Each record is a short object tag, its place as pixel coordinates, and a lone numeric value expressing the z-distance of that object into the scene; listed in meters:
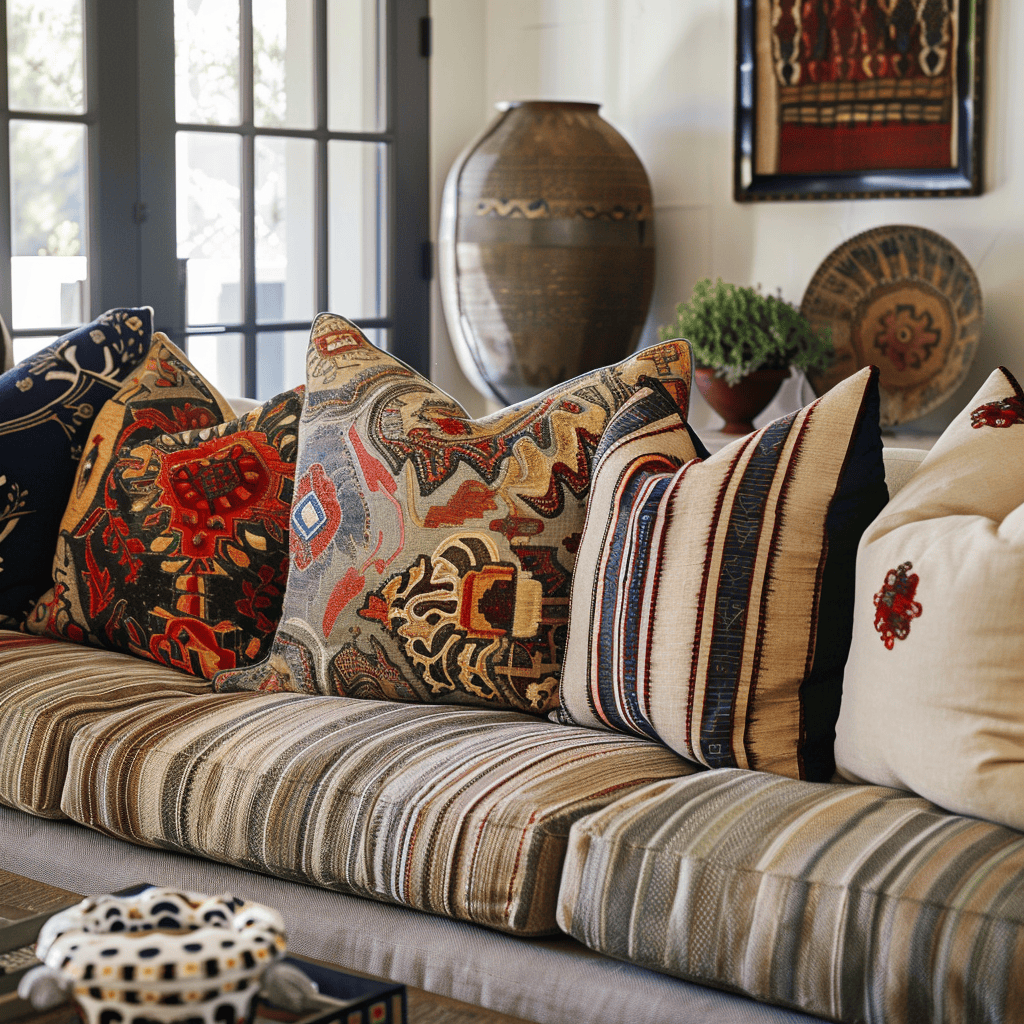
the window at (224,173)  3.16
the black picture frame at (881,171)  3.23
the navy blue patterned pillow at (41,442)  1.96
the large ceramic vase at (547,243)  3.42
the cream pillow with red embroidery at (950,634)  1.16
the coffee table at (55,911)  0.90
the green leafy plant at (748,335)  3.25
